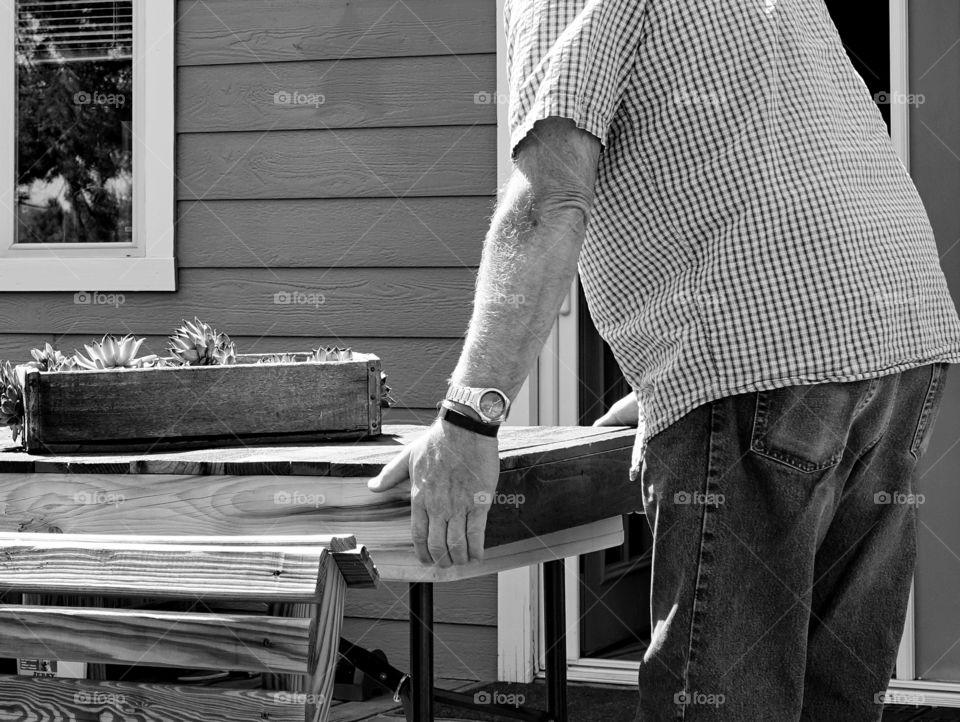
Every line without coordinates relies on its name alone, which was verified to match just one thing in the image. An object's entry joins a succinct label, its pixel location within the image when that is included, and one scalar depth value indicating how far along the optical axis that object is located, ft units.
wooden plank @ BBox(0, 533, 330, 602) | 10.11
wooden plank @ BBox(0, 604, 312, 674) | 10.10
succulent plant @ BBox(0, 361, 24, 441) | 11.71
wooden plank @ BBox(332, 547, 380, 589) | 10.22
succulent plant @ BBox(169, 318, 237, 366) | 11.97
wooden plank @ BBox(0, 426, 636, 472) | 11.07
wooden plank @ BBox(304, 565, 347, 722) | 10.12
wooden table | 11.01
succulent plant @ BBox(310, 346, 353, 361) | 12.09
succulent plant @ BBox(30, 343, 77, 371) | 11.85
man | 10.48
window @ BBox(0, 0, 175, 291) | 18.17
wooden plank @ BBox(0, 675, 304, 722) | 10.13
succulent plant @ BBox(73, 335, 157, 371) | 11.88
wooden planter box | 11.62
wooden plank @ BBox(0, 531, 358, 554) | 10.23
